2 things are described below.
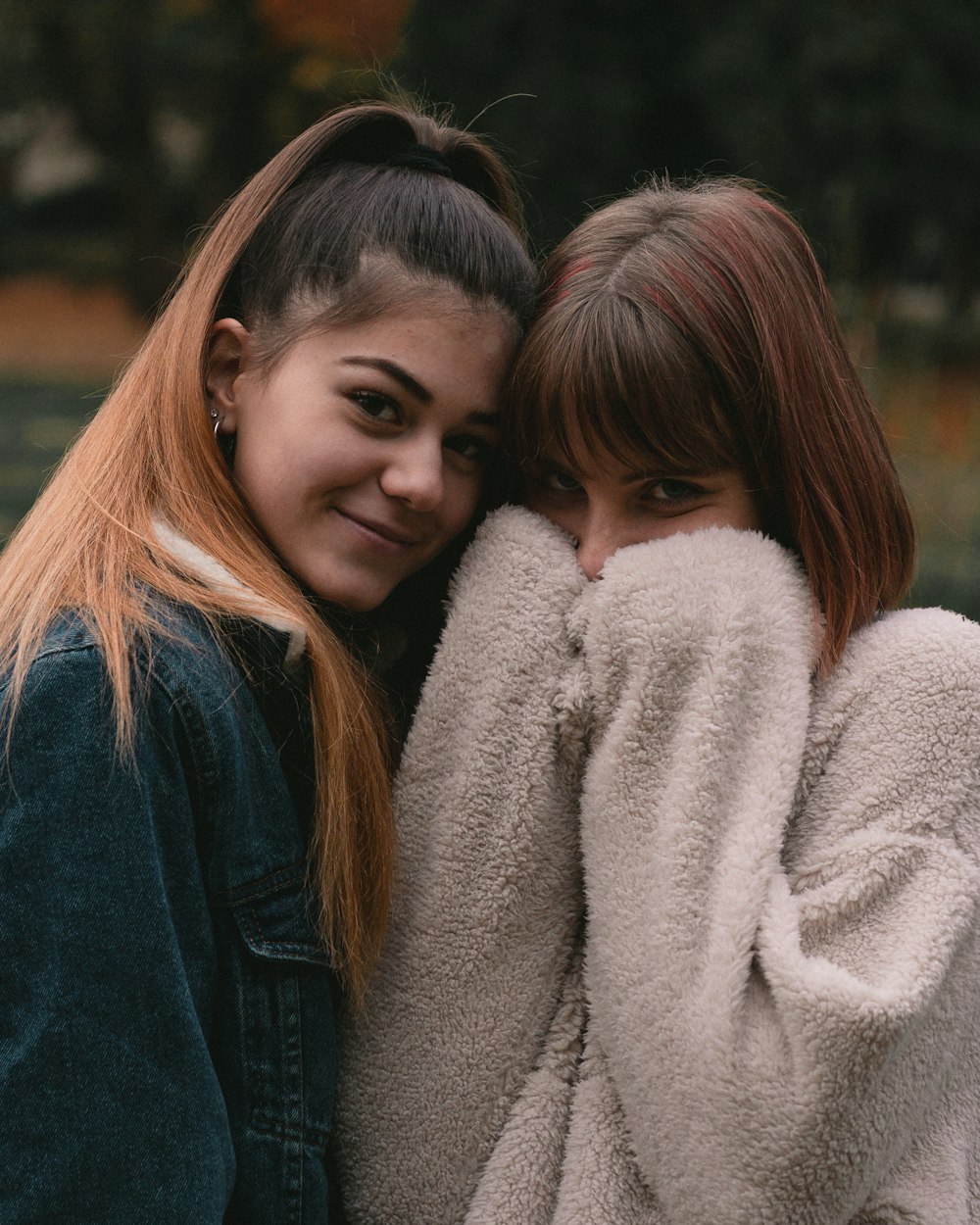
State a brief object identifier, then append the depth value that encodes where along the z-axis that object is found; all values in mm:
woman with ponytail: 1099
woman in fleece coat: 1178
